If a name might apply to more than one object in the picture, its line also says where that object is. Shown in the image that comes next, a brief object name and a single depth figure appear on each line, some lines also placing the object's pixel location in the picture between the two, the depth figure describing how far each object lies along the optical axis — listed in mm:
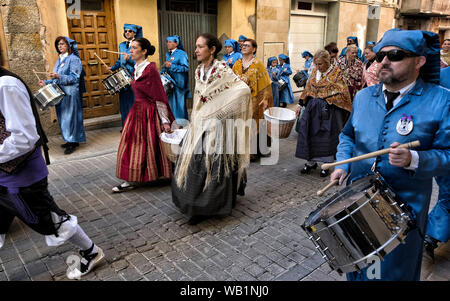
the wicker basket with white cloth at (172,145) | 4164
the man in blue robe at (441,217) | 3428
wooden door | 8164
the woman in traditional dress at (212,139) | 3893
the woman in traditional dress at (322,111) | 5414
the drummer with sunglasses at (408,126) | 2035
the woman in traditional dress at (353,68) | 7422
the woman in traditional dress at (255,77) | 5922
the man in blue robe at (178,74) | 7910
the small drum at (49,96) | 6125
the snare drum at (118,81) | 6547
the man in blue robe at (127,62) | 7188
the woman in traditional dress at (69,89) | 6621
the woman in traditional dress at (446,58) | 4998
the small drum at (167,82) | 7648
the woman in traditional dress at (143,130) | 4828
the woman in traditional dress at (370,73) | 5562
